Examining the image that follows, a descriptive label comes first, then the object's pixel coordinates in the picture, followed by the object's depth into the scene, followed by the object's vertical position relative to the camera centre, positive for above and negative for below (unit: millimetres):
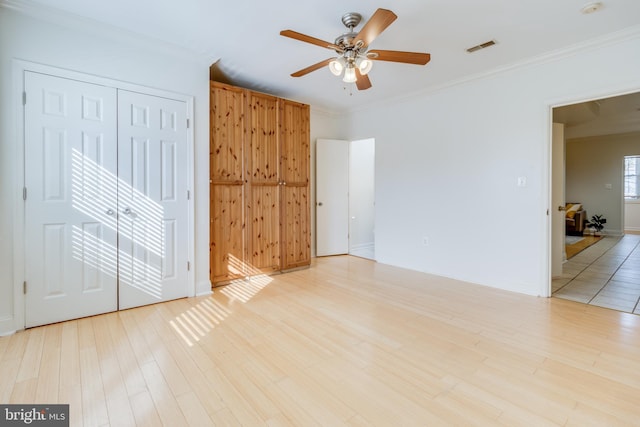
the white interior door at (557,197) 4016 +176
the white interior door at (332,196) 5379 +261
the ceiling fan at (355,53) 2189 +1271
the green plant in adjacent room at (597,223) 7865 -346
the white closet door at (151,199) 2891 +123
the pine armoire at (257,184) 3617 +358
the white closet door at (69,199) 2490 +106
